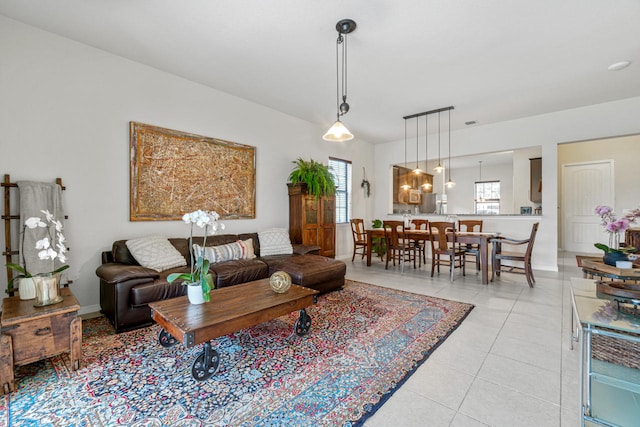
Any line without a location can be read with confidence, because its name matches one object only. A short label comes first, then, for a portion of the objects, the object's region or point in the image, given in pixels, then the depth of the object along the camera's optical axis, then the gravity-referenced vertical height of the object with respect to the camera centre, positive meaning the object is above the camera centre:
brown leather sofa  2.60 -0.72
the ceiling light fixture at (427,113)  4.99 +1.84
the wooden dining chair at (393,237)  5.30 -0.50
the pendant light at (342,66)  2.69 +1.79
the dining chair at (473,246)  5.10 -0.70
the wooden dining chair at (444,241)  4.60 -0.51
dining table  4.31 -0.48
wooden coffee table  1.83 -0.74
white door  6.59 +0.25
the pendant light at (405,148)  6.44 +1.59
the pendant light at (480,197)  10.09 +0.48
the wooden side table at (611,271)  2.39 -0.55
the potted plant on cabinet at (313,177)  4.96 +0.62
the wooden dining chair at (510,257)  4.16 -0.72
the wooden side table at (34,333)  1.74 -0.82
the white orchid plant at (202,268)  2.18 -0.44
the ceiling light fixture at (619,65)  3.44 +1.82
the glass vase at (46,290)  2.01 -0.57
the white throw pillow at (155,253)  3.07 -0.47
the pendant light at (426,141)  6.03 +1.67
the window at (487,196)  9.85 +0.52
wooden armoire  5.01 -0.15
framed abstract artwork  3.49 +0.52
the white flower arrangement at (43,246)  2.02 -0.28
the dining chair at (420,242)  5.73 -0.65
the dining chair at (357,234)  6.23 -0.53
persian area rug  1.57 -1.14
